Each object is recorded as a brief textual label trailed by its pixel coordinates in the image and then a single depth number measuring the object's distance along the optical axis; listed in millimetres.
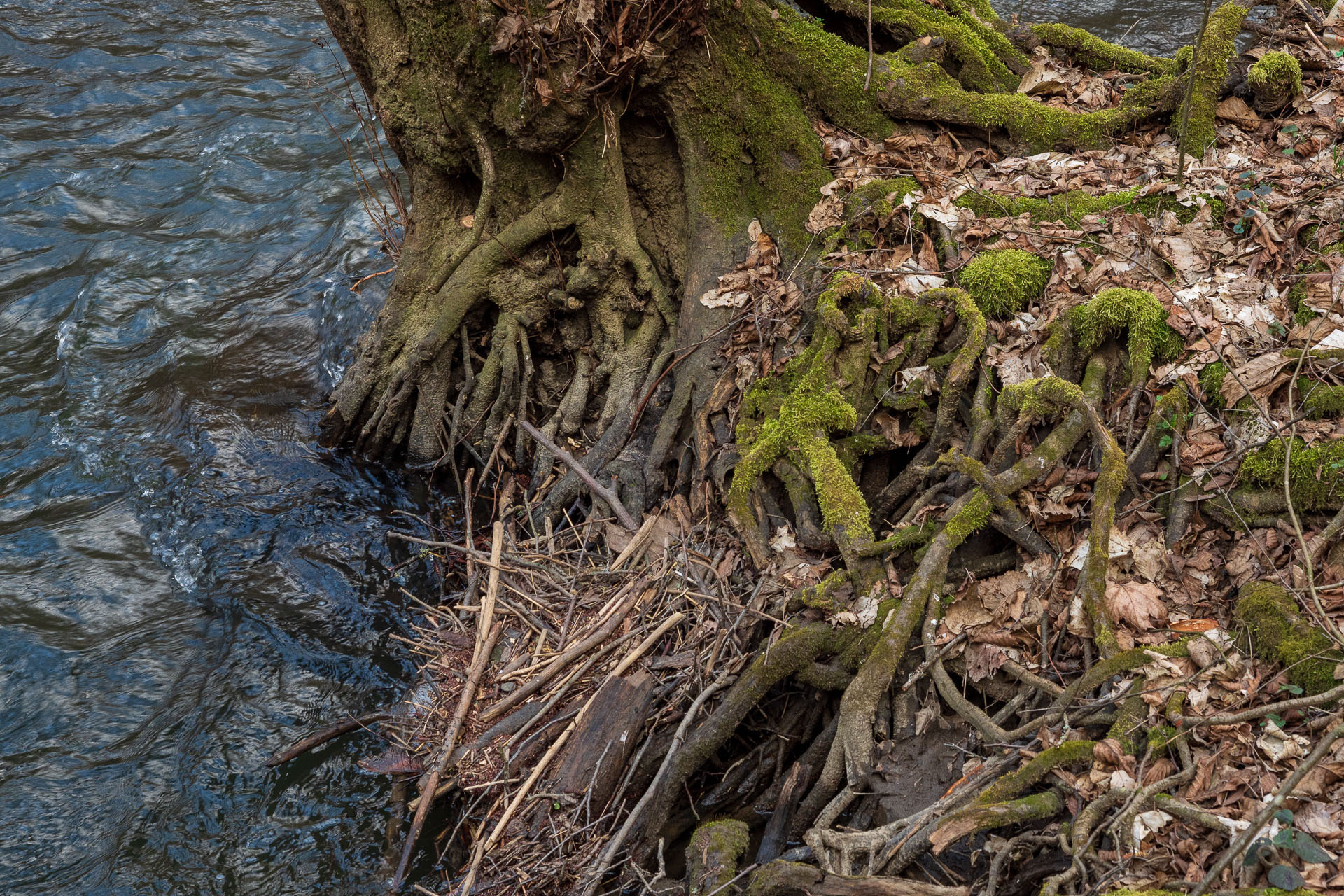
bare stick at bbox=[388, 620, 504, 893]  4102
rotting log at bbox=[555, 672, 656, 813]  3955
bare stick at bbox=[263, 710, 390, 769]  4820
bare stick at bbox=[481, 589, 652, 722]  4359
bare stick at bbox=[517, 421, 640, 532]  5027
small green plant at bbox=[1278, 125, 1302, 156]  4859
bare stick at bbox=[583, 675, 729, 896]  3688
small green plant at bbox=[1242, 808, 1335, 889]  2364
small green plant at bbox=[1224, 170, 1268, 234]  4336
